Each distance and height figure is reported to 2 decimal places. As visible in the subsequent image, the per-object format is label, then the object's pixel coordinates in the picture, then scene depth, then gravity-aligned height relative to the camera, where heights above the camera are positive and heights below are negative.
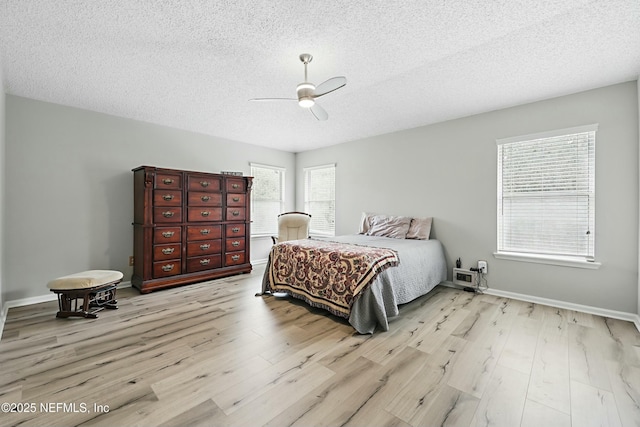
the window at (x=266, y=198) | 5.66 +0.26
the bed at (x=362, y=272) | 2.59 -0.69
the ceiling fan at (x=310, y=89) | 2.36 +1.09
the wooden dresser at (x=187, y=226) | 3.72 -0.25
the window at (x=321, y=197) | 5.74 +0.29
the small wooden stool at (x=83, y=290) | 2.76 -0.84
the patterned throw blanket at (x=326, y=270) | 2.69 -0.64
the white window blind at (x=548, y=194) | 3.09 +0.23
